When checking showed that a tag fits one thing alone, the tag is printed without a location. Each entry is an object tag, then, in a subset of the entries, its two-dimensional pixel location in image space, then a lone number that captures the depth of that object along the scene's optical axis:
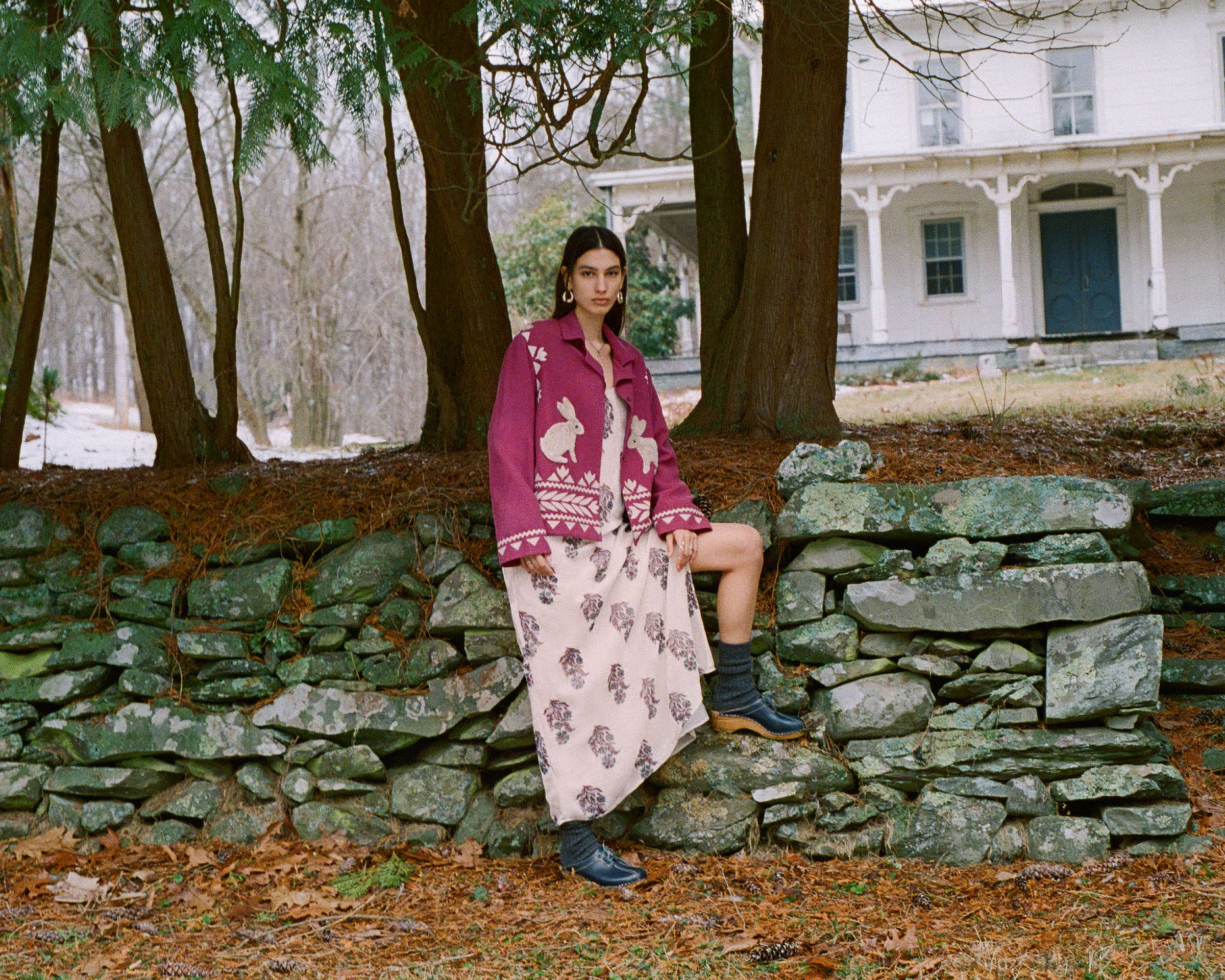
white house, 16.00
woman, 3.54
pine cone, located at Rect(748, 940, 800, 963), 2.93
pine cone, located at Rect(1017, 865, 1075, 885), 3.40
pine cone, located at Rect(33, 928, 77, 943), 3.23
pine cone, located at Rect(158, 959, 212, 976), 2.97
